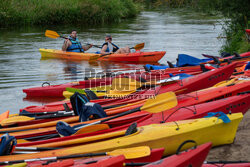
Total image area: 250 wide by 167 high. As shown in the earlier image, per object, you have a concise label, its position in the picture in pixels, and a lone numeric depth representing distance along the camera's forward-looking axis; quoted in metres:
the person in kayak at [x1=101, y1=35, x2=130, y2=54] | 21.10
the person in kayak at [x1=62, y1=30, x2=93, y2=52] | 21.87
